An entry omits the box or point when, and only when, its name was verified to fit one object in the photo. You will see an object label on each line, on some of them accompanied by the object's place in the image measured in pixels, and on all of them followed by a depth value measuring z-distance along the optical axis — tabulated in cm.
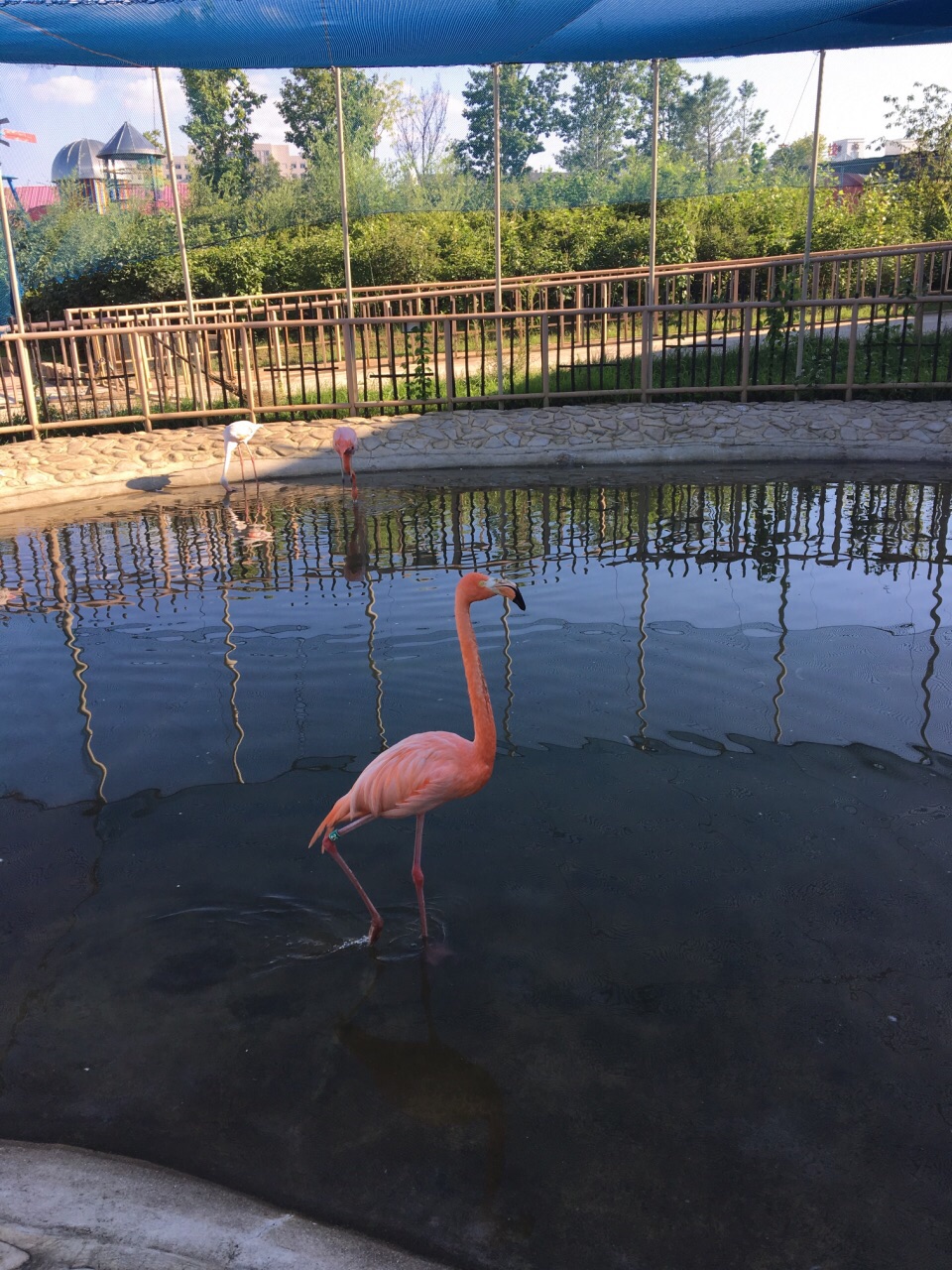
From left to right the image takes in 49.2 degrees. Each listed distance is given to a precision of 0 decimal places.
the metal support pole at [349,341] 1327
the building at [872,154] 2223
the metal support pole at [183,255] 1297
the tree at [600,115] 1560
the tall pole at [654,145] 1317
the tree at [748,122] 1627
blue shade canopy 1020
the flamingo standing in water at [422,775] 385
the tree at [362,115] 1883
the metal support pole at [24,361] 1241
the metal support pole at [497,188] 1326
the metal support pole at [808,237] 1335
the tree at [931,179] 2400
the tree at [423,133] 1670
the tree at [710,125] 1539
